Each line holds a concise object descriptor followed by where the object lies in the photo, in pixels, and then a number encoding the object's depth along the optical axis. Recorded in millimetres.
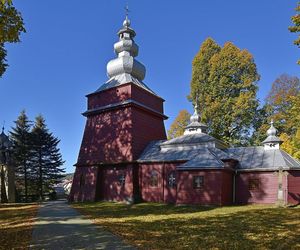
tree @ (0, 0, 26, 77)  9734
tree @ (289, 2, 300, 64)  14973
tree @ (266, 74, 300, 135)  37562
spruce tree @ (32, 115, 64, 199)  44906
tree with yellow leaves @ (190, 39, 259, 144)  34875
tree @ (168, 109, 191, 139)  44156
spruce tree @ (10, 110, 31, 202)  43875
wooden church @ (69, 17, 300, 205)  22734
